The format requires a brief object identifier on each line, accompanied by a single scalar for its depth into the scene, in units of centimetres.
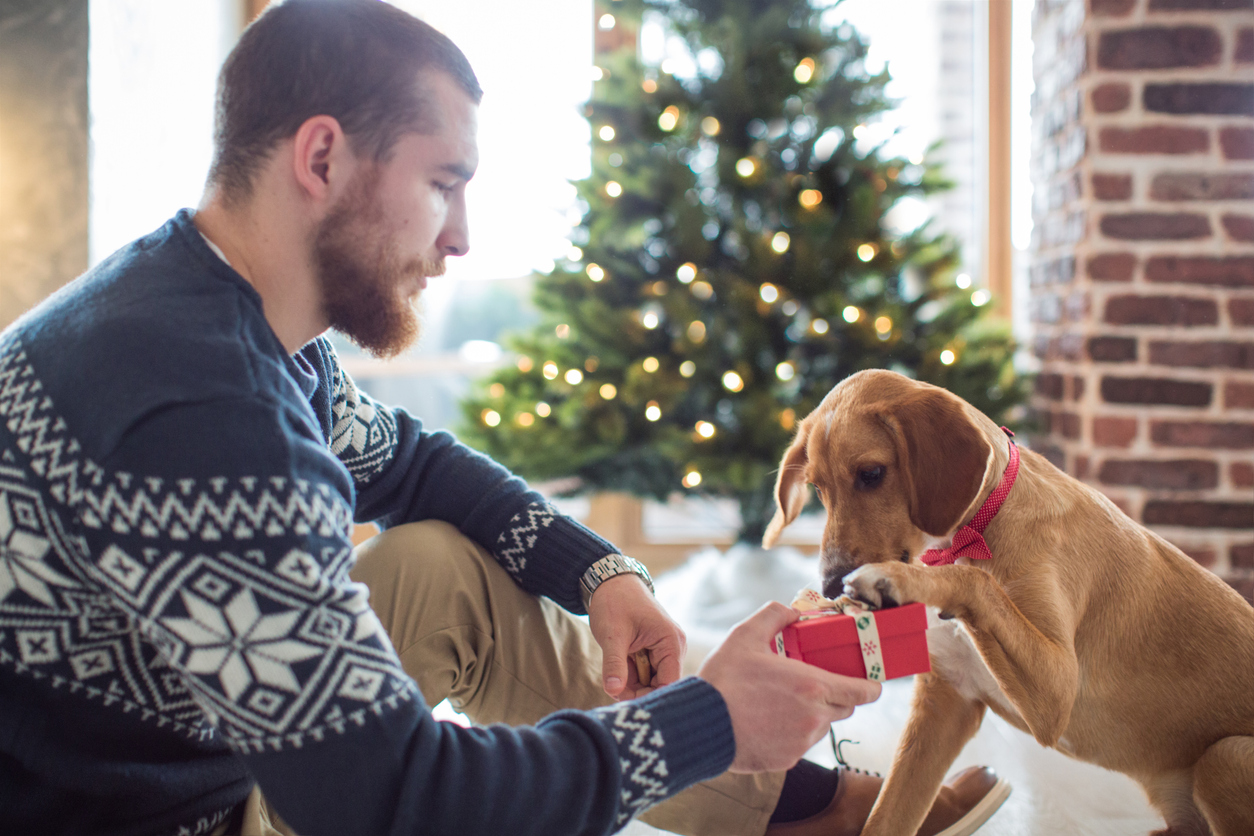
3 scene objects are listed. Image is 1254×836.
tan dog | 112
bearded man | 70
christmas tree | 260
